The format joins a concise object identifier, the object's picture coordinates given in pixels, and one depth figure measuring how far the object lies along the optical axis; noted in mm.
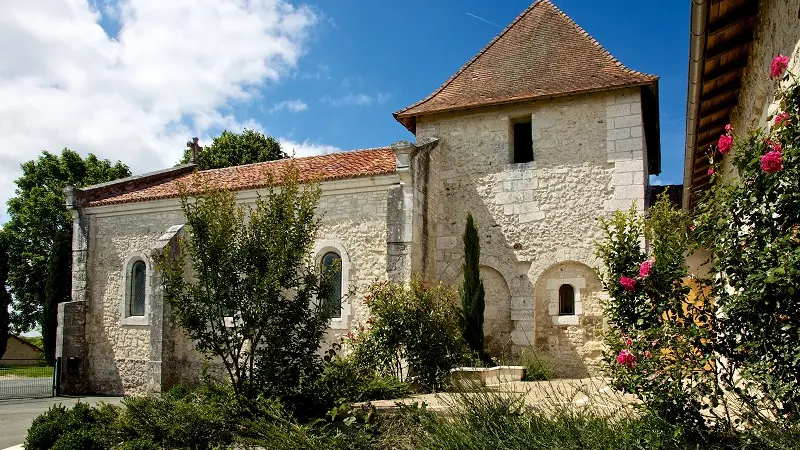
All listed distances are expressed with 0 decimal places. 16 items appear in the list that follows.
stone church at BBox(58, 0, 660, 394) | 11930
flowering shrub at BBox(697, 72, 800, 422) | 3799
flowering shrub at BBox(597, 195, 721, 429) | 4422
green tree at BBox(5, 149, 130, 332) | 28062
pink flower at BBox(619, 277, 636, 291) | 4746
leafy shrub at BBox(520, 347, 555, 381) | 11141
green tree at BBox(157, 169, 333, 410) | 7586
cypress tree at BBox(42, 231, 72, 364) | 22891
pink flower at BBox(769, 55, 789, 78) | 3891
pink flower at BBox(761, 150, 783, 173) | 3712
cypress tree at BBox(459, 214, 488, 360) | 11859
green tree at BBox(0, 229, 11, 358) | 22297
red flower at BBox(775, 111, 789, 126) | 3912
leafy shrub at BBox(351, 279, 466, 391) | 9195
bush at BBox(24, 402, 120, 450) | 6996
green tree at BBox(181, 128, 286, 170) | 27656
